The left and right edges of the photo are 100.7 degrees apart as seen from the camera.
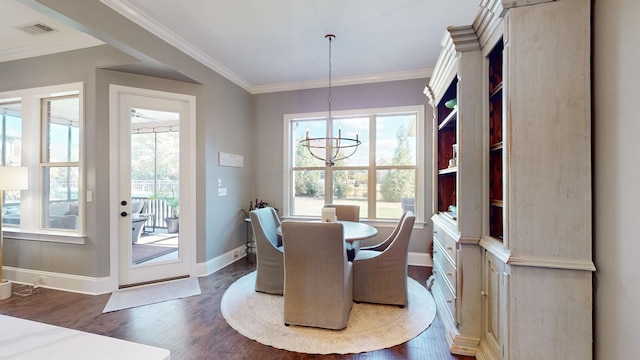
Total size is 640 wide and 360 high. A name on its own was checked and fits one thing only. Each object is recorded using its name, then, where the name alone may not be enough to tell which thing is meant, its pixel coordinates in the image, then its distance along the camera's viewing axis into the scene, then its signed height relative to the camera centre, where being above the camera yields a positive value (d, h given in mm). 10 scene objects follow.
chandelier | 4375 +501
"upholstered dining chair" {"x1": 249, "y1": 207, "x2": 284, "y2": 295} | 2906 -918
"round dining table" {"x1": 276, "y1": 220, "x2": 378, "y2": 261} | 2709 -577
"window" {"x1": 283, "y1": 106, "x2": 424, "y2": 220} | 4138 +216
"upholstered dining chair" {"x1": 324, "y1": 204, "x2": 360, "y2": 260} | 3756 -462
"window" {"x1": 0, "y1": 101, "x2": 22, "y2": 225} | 3391 +454
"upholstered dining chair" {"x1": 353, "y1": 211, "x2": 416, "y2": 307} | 2629 -953
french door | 3164 -58
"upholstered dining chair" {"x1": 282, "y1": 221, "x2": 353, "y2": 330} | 2150 -813
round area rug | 2084 -1291
